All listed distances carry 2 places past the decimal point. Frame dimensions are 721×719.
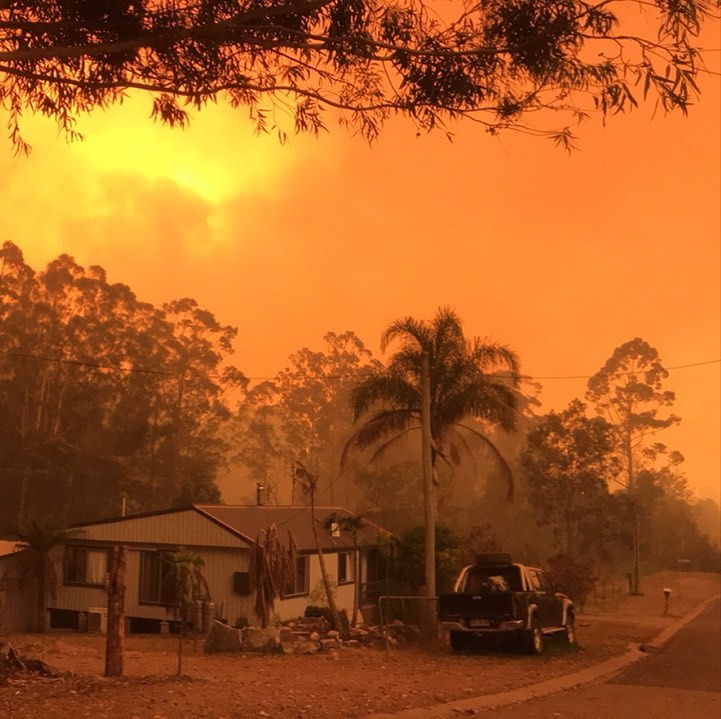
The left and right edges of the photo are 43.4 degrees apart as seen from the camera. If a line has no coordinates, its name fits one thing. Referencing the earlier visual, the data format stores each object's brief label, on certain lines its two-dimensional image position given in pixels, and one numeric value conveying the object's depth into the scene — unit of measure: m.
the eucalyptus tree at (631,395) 70.31
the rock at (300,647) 20.62
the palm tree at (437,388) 27.00
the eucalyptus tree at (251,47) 10.80
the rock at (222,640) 20.88
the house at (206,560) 26.06
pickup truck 18.78
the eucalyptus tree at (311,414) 77.88
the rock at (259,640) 20.72
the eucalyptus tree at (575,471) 46.28
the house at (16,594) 27.94
